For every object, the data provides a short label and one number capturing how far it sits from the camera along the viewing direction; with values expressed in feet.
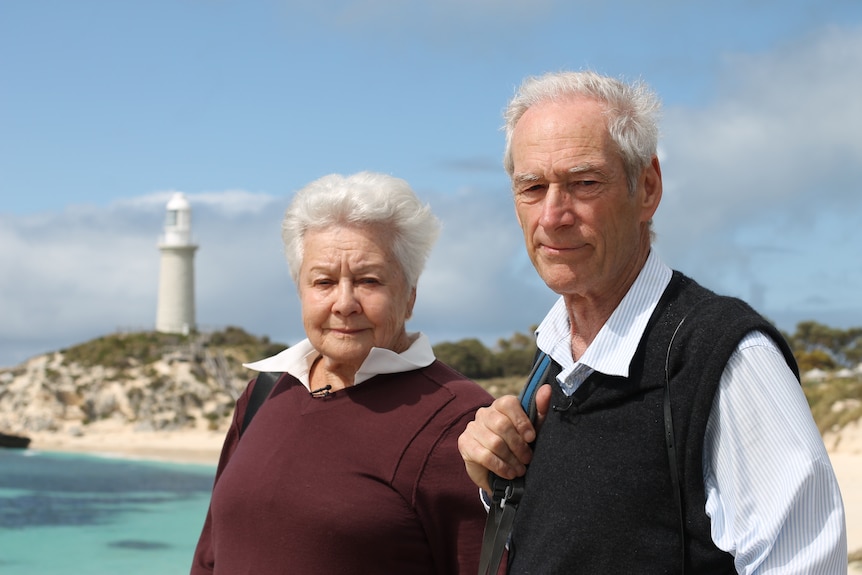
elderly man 5.10
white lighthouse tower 157.17
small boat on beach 125.18
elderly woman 8.54
